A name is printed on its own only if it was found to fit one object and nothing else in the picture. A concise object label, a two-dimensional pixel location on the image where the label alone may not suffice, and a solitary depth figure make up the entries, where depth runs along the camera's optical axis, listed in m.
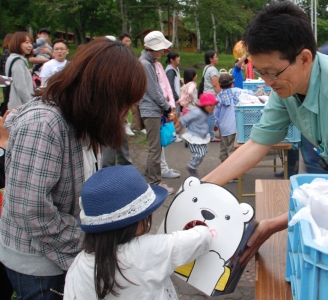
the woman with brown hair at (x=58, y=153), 1.29
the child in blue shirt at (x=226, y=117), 5.06
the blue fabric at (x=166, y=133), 4.63
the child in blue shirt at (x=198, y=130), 4.55
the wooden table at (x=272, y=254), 1.39
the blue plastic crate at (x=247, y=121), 3.71
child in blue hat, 1.28
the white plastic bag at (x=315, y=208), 0.94
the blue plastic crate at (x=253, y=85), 5.61
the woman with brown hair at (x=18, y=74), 4.60
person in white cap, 4.43
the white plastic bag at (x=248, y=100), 3.82
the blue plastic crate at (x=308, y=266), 0.88
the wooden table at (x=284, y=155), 3.80
